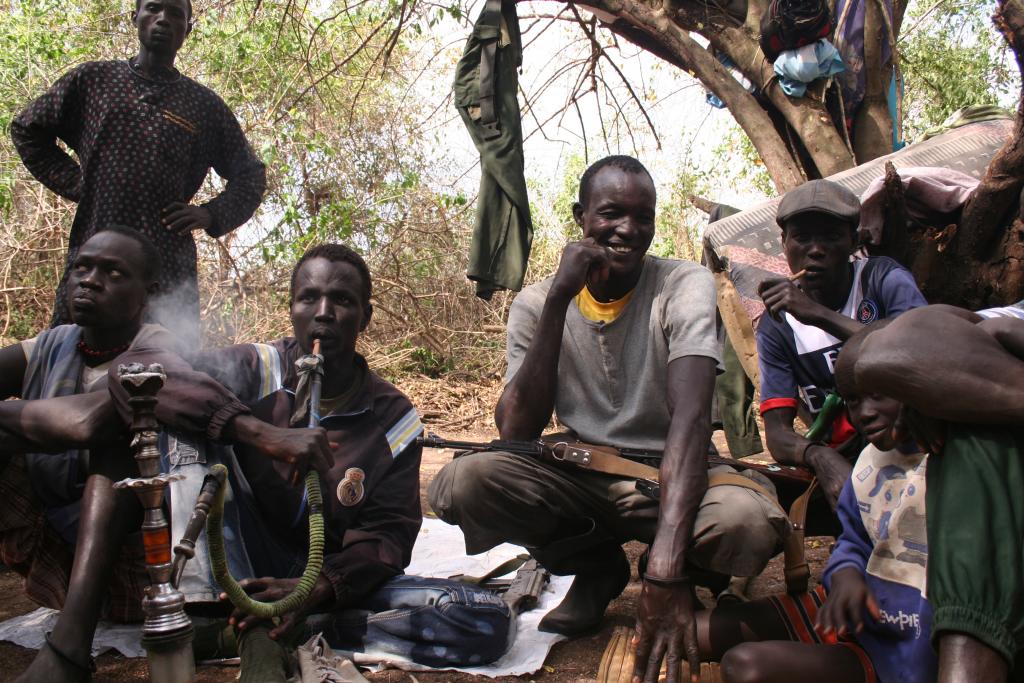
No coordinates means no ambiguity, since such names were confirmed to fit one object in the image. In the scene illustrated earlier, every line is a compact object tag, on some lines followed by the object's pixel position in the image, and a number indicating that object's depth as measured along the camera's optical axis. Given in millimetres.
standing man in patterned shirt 3164
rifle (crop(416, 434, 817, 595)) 2363
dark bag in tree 4734
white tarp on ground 2391
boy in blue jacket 1753
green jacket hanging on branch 4191
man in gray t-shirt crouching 2273
